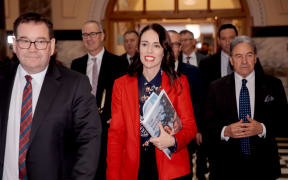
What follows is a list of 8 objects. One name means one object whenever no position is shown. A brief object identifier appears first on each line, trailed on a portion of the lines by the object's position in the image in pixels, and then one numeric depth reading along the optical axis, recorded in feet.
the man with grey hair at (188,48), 17.95
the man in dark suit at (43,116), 5.68
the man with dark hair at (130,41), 18.69
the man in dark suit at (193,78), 12.28
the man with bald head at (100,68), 11.59
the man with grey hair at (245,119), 8.26
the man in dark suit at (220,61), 12.92
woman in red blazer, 7.22
